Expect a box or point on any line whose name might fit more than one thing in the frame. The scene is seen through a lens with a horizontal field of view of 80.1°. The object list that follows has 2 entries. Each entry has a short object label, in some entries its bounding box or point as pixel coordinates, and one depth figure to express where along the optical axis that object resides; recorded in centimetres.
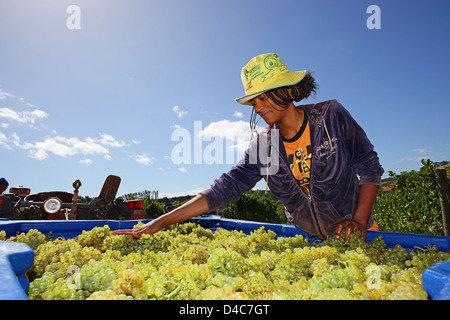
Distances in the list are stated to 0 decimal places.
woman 241
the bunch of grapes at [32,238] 221
